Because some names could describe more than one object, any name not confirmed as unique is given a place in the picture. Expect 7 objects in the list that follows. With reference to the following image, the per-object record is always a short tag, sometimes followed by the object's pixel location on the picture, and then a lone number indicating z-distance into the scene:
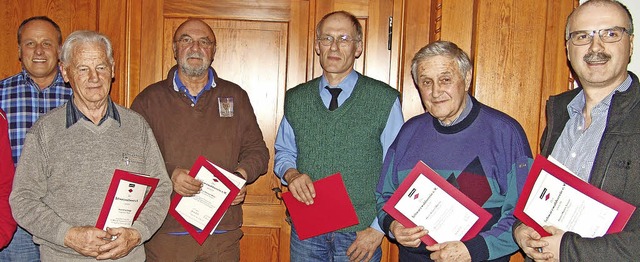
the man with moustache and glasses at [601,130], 1.93
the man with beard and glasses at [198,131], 3.00
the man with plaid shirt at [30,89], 2.95
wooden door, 3.63
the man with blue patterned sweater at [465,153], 2.36
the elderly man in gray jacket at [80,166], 2.36
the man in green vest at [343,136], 2.95
